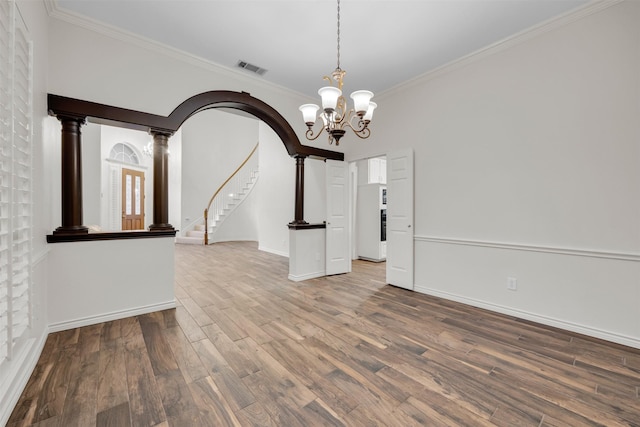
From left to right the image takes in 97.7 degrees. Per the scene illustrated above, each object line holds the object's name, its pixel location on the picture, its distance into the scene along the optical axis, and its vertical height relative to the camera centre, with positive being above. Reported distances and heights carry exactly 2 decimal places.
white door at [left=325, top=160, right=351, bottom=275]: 4.93 -0.12
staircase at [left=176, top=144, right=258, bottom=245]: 9.28 +0.34
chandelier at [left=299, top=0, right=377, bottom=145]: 2.40 +0.92
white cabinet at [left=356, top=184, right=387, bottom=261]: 6.25 -0.26
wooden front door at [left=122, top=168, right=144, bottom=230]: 8.48 +0.36
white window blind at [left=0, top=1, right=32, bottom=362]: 1.55 +0.20
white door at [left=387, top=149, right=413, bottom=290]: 4.13 -0.10
